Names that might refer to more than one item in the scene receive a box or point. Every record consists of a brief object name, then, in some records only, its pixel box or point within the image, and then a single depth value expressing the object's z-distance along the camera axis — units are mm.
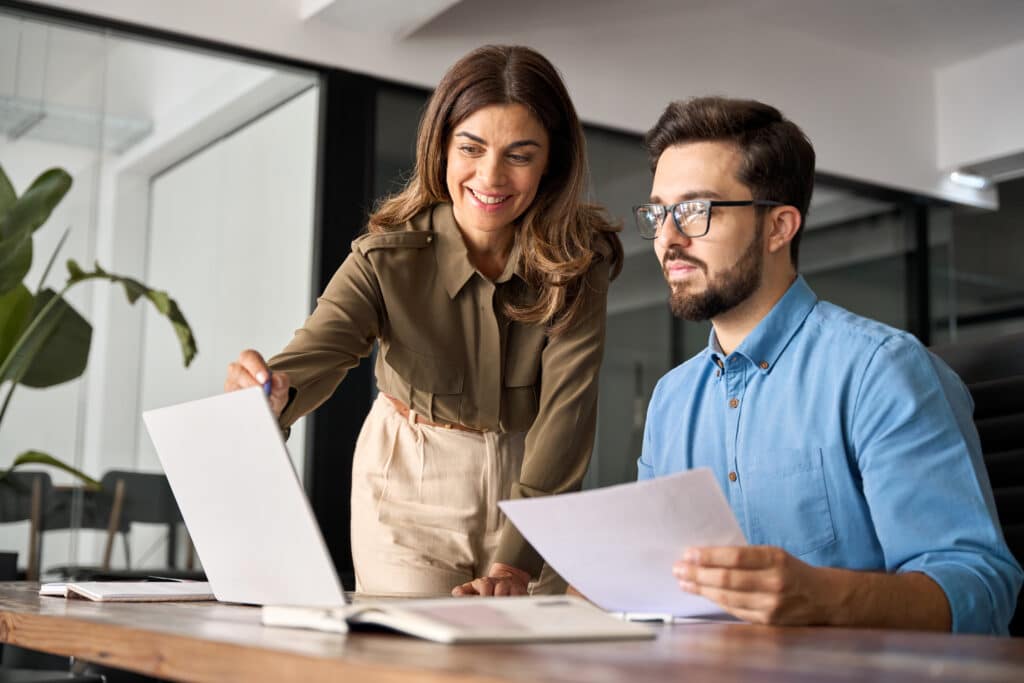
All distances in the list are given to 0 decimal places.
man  1063
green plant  3123
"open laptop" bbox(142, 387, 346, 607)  979
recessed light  5930
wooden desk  629
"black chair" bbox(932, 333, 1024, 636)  1563
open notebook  781
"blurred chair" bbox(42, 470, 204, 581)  3684
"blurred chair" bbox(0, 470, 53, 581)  3623
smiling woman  1767
